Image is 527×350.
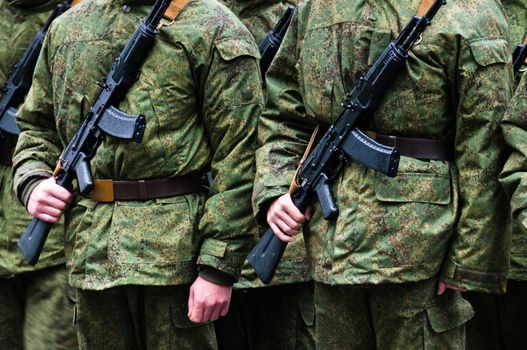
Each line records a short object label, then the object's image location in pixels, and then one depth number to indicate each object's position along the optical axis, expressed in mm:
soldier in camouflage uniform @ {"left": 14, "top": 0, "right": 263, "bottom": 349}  9172
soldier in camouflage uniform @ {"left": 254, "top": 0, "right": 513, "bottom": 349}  8211
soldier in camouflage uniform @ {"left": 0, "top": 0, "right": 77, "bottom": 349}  11844
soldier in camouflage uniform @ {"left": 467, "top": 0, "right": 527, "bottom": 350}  11164
